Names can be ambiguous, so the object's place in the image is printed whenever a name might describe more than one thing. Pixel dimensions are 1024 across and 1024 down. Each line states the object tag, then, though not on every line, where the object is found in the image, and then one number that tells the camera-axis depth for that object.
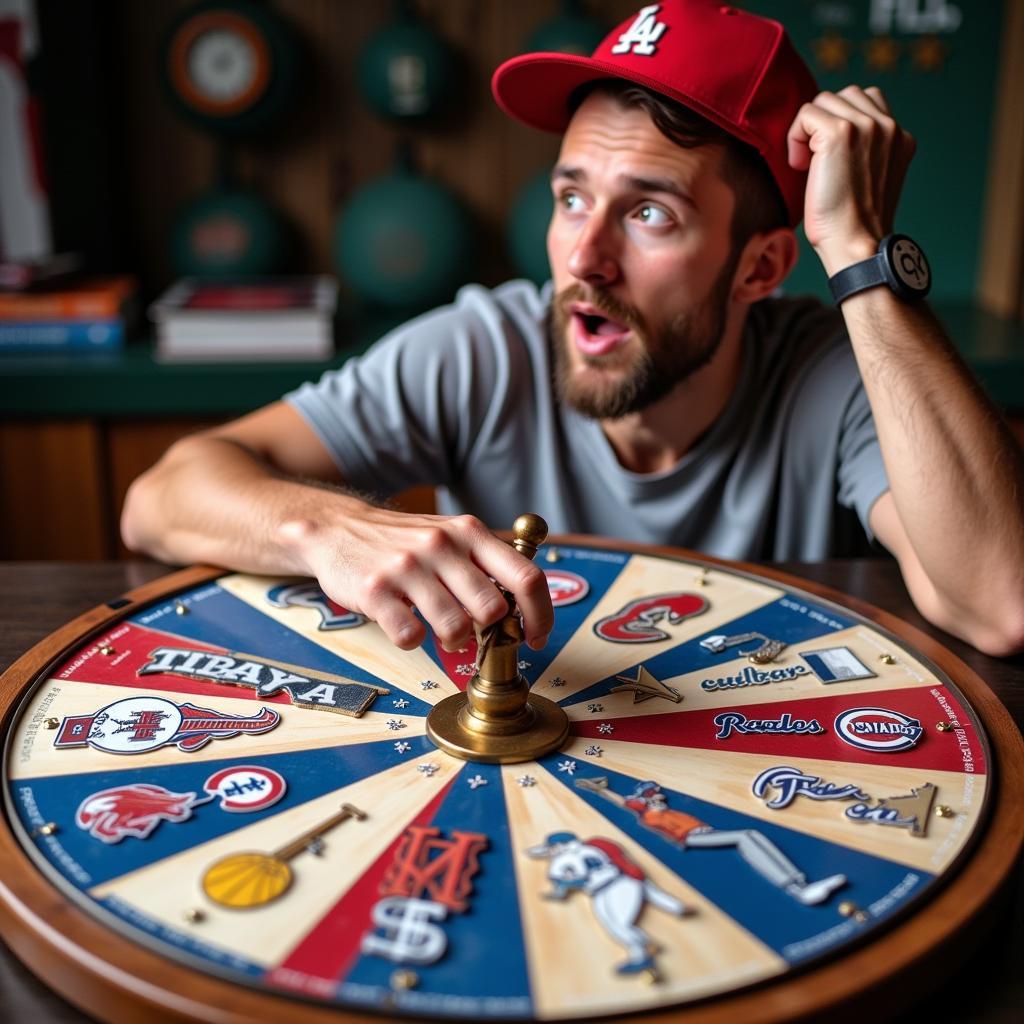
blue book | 2.72
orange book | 2.72
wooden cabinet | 2.66
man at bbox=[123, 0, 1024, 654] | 1.20
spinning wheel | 0.65
